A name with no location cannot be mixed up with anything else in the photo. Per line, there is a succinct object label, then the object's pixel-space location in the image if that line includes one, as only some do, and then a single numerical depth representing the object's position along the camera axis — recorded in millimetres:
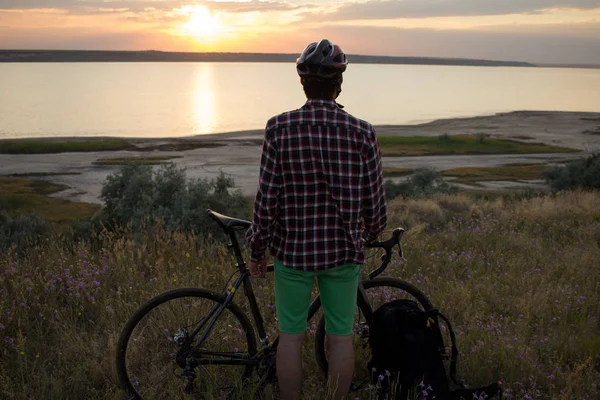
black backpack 3551
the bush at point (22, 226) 12547
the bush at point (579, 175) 18969
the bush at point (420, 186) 20297
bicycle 3537
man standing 2836
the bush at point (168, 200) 11109
